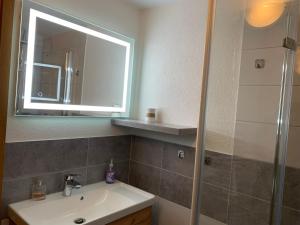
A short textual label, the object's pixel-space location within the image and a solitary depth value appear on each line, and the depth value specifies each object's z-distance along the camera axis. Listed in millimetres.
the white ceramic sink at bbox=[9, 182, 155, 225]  1182
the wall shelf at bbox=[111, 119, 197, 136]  1375
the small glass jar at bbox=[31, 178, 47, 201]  1323
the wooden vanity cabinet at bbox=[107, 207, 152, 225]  1320
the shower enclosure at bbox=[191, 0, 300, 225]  1090
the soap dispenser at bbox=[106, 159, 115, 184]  1682
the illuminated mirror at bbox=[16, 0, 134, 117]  1243
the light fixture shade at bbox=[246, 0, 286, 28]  1098
